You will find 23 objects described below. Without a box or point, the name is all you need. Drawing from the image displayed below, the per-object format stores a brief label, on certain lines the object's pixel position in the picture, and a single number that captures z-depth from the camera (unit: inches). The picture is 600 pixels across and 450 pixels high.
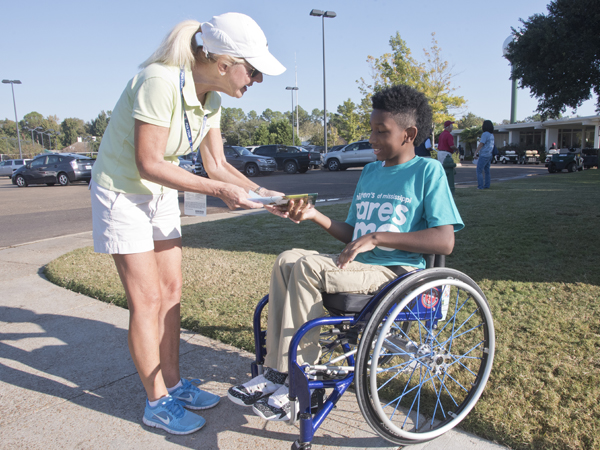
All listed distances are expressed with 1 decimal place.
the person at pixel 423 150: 332.6
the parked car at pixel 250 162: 868.6
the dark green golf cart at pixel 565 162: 879.7
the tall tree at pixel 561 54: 689.6
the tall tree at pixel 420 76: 1274.6
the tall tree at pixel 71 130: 5285.4
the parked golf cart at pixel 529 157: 1362.0
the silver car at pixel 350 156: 1001.5
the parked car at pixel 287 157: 965.2
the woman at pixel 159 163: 77.9
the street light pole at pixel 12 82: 1757.3
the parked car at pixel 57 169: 821.2
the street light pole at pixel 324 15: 1098.8
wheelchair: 71.7
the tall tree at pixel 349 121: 1850.9
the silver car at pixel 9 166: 1475.1
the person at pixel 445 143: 391.6
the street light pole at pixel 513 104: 1945.1
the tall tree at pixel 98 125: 5433.1
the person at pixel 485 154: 446.3
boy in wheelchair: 78.6
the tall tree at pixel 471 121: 3908.2
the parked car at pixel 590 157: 1058.7
